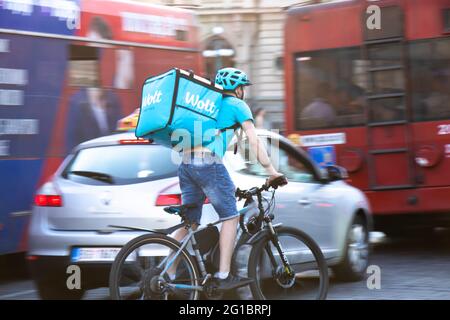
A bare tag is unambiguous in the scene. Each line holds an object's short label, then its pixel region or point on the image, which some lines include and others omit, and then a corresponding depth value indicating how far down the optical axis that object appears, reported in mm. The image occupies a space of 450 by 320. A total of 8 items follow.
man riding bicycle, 9569
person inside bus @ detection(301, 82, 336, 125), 17642
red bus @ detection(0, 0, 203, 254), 14172
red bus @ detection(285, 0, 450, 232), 16311
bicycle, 9195
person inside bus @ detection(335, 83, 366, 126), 17269
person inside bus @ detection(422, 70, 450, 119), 16217
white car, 10661
